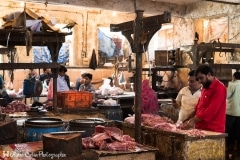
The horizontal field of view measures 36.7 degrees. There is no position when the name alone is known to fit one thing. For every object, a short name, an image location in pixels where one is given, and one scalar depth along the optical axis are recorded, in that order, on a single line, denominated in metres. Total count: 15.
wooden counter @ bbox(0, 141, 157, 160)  4.08
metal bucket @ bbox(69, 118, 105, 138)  5.33
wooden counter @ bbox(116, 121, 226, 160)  5.43
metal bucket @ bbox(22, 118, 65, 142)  5.18
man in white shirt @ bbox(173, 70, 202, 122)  7.54
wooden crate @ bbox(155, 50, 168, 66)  13.16
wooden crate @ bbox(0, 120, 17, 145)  4.98
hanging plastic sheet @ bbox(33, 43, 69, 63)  15.64
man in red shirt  6.18
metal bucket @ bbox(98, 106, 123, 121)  8.35
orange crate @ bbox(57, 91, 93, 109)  8.30
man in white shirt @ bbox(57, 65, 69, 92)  11.30
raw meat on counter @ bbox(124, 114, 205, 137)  5.57
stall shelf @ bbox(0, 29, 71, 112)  6.66
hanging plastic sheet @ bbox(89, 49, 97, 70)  16.16
